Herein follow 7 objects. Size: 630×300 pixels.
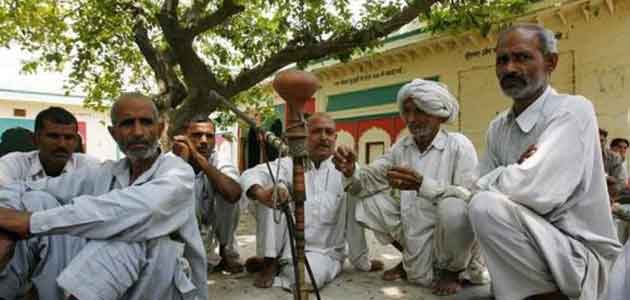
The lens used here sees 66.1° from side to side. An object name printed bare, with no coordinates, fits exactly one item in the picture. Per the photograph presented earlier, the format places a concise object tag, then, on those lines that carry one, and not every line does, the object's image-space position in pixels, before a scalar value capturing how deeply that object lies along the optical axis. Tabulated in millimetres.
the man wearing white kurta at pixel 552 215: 2244
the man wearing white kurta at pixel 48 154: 3275
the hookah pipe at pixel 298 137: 1587
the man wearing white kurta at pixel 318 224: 3393
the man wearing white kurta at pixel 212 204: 3747
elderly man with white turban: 3078
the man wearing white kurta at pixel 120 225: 2043
